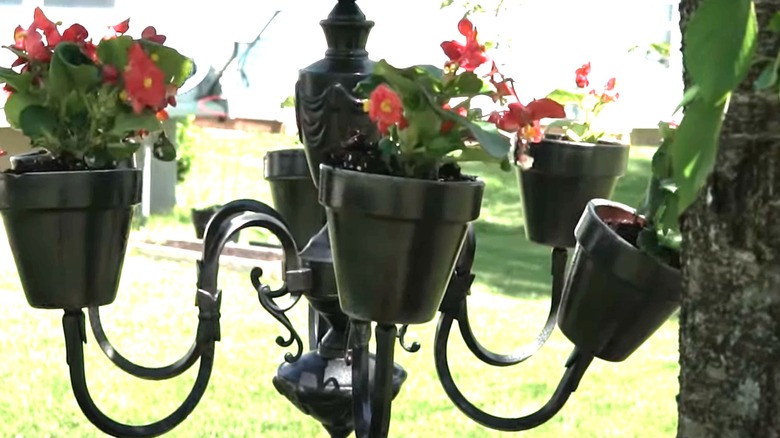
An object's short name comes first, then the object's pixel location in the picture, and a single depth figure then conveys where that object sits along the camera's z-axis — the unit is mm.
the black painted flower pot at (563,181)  1776
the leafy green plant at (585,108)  1805
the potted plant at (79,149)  1610
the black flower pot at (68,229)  1597
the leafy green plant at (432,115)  1530
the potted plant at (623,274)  1614
